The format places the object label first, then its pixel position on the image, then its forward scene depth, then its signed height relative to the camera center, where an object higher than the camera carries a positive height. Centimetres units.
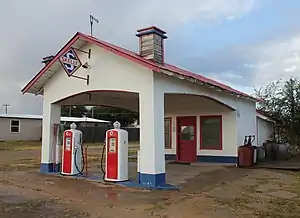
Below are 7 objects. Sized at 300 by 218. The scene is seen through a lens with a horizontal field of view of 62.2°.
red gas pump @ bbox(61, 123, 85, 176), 833 -78
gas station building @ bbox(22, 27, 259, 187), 680 +115
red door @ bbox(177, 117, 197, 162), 1143 -48
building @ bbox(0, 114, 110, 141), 2661 +25
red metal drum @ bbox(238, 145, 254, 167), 1013 -111
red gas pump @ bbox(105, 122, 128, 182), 718 -76
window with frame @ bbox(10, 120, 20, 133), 2704 +32
